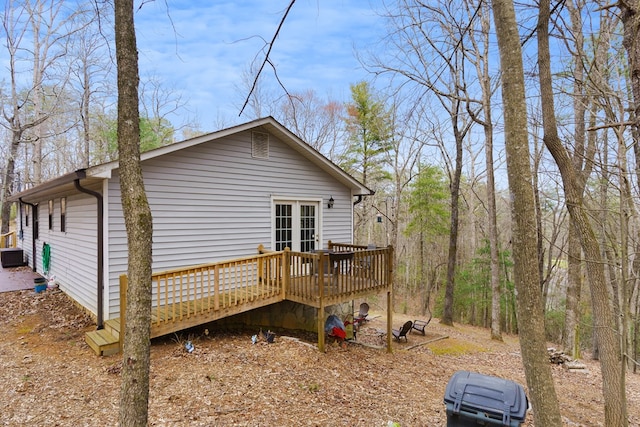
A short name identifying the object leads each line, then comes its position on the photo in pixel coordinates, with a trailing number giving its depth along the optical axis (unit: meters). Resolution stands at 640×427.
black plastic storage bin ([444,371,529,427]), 2.47
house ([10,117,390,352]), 6.06
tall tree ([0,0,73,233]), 15.52
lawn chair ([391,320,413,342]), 9.28
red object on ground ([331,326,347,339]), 7.57
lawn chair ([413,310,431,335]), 10.42
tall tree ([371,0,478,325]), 10.22
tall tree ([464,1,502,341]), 11.31
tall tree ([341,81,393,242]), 17.84
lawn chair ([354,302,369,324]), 10.57
